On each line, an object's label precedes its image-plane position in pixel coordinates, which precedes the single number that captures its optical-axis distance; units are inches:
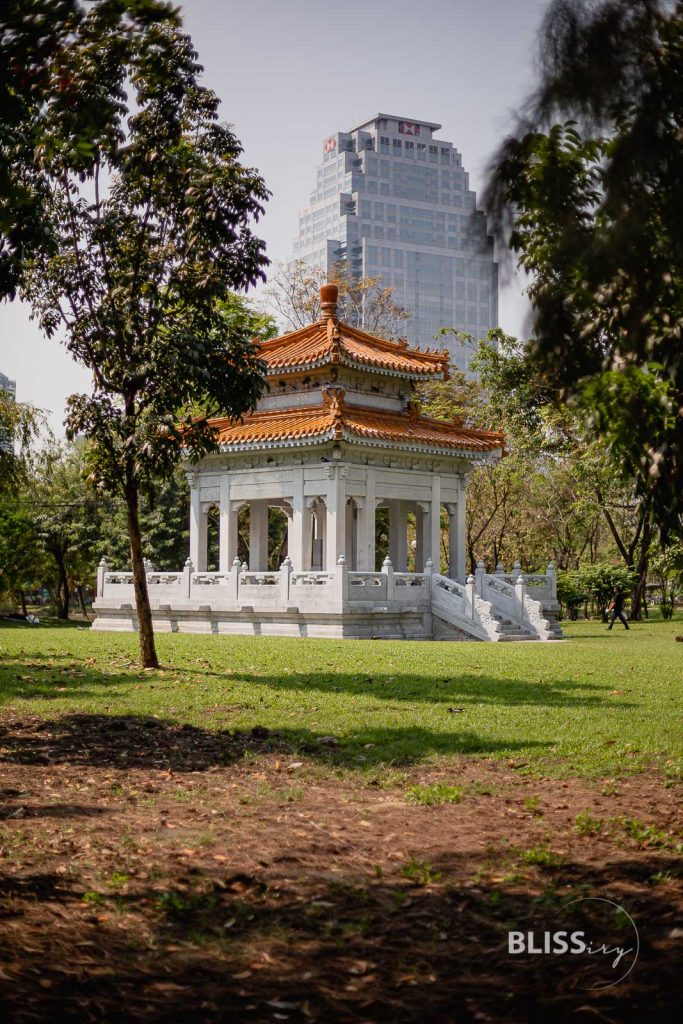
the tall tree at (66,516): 1658.5
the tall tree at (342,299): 1758.1
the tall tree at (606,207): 206.4
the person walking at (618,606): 1194.0
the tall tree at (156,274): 564.7
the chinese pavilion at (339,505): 985.5
